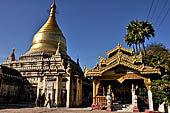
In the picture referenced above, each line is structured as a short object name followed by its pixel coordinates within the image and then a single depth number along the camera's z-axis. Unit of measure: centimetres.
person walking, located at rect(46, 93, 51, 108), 1858
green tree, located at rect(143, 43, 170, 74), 1524
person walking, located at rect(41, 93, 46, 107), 1905
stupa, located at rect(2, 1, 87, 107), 2045
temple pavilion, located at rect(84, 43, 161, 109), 1716
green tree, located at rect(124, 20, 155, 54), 3117
